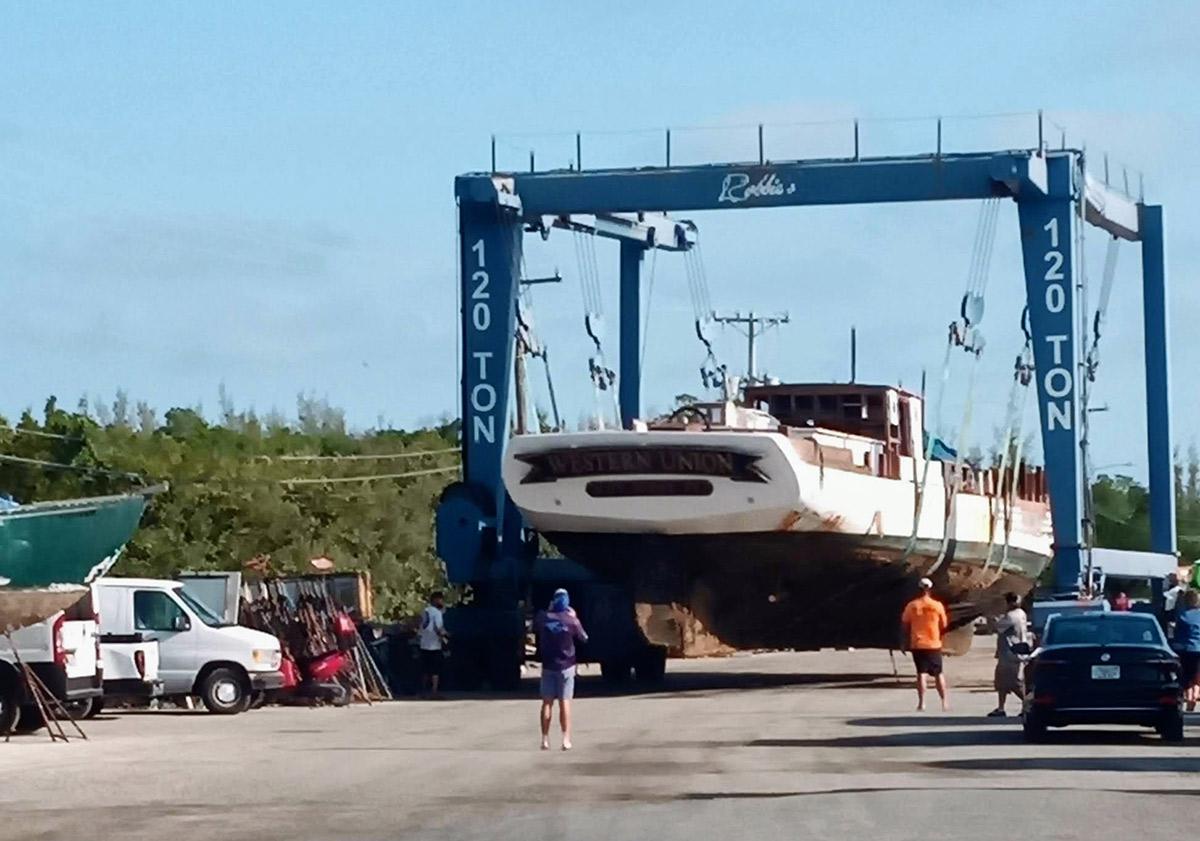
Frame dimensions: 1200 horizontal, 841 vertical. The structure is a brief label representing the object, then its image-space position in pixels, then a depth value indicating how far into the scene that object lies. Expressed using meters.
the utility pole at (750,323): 75.69
